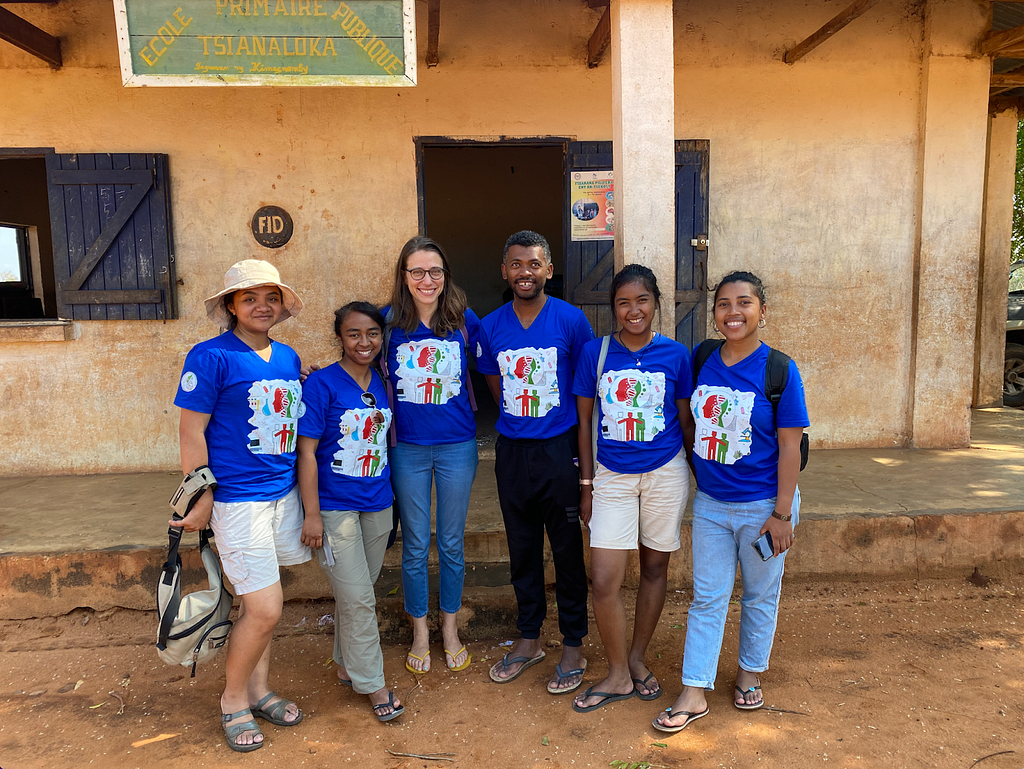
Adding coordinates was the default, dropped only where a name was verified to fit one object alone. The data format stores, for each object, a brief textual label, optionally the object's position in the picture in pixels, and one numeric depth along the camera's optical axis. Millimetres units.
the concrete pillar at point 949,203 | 5039
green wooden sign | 3041
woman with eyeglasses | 2697
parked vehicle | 7910
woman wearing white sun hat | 2295
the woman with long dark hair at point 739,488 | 2412
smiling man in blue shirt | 2646
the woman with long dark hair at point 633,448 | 2523
